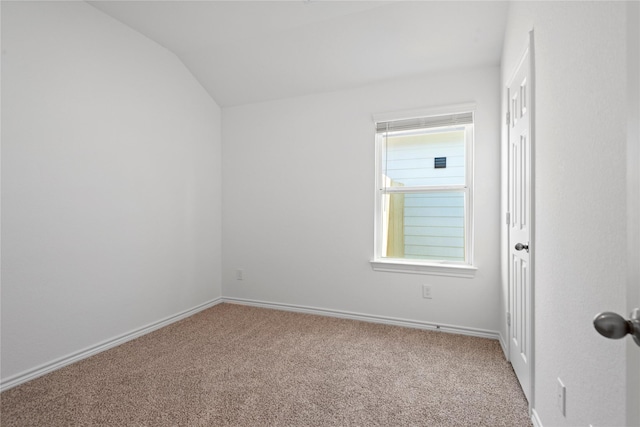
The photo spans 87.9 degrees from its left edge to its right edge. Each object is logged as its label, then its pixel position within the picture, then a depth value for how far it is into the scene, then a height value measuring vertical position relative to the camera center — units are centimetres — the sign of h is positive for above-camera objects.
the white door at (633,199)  55 +2
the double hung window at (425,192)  304 +19
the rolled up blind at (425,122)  298 +84
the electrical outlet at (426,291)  307 -73
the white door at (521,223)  176 -7
